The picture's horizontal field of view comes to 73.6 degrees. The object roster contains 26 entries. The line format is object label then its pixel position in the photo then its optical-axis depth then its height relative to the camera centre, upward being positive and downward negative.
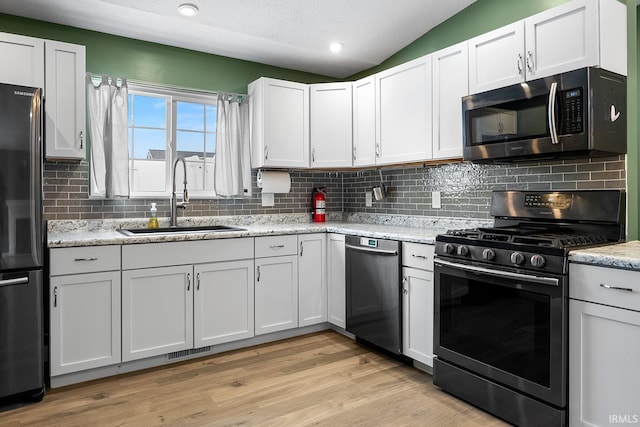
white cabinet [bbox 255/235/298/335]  3.21 -0.56
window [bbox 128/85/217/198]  3.38 +0.59
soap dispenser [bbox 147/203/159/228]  3.32 -0.06
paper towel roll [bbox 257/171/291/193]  3.83 +0.27
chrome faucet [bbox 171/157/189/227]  3.38 +0.10
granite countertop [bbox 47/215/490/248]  2.65 -0.14
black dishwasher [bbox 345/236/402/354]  2.87 -0.57
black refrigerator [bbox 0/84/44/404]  2.27 -0.18
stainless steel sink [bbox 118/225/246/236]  3.21 -0.14
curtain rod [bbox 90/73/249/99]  3.30 +1.01
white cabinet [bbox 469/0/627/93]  2.15 +0.91
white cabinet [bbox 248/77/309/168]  3.63 +0.76
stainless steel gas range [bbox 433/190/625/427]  1.94 -0.46
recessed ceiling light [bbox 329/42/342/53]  3.61 +1.40
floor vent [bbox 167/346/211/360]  2.93 -0.99
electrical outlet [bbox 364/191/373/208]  4.09 +0.10
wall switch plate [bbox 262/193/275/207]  3.96 +0.11
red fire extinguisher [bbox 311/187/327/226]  4.14 +0.05
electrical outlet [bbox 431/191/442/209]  3.37 +0.08
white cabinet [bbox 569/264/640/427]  1.71 -0.57
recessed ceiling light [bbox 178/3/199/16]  2.89 +1.38
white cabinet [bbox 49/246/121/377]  2.49 -0.58
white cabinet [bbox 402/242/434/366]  2.65 -0.58
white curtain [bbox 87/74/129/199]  3.09 +0.55
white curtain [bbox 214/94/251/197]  3.65 +0.55
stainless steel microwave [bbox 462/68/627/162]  2.11 +0.49
